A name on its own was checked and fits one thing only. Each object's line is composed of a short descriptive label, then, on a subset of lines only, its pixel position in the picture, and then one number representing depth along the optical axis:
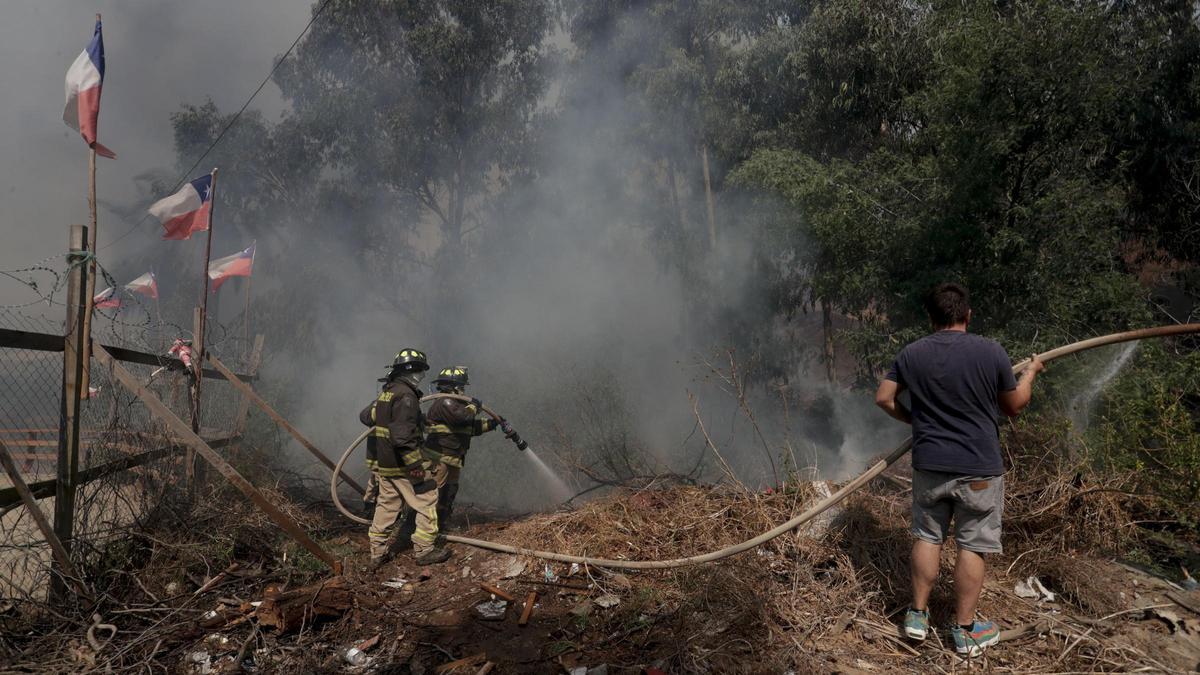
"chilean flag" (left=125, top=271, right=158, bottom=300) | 9.72
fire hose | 3.32
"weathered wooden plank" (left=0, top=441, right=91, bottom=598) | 3.10
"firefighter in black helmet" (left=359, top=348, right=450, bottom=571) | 4.82
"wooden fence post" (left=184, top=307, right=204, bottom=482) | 5.37
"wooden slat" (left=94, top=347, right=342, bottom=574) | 3.80
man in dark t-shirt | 2.84
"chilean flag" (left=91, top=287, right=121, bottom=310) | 5.32
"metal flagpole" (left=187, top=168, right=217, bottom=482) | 5.42
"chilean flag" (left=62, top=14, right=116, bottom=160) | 4.44
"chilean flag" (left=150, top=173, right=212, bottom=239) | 6.09
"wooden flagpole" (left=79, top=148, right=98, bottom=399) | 3.72
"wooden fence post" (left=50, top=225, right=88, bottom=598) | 3.61
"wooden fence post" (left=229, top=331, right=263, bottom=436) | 6.92
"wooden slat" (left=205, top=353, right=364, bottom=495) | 5.87
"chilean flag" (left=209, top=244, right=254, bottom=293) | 8.64
